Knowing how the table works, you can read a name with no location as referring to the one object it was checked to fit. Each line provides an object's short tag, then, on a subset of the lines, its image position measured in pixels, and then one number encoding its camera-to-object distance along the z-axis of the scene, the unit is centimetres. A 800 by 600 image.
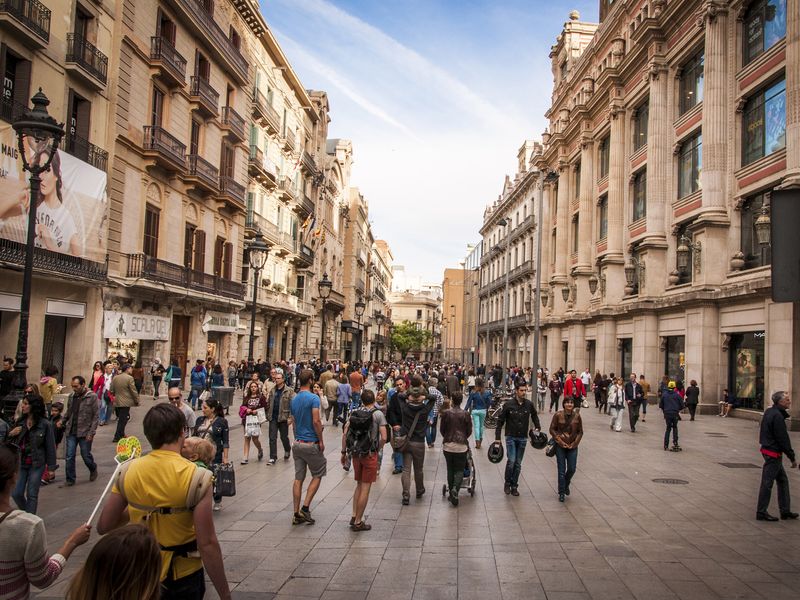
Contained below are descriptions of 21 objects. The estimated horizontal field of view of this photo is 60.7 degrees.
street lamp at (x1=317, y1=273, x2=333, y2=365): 2758
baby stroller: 1037
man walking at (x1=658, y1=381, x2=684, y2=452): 1591
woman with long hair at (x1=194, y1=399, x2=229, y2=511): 991
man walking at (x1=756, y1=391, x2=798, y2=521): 902
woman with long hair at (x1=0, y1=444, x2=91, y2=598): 317
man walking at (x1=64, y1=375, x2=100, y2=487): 1049
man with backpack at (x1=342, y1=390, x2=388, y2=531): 823
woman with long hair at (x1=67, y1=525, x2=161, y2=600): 241
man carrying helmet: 1067
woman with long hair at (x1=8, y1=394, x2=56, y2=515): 796
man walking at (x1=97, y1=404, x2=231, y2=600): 388
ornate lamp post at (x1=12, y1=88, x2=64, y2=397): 1052
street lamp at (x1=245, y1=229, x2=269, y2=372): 2173
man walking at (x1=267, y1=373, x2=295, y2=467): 1284
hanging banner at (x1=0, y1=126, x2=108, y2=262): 1686
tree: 12629
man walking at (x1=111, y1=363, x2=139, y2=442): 1382
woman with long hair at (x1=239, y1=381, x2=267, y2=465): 1303
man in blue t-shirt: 846
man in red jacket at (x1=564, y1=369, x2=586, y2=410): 2231
